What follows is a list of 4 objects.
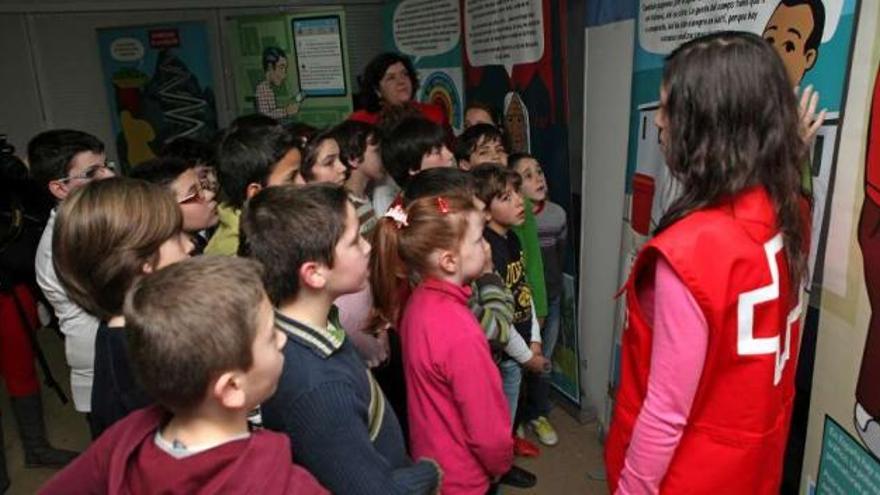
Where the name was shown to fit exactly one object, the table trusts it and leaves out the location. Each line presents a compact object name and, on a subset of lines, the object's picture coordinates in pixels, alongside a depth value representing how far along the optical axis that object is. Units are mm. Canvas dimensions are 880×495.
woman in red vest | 1059
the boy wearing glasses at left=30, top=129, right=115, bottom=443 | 1927
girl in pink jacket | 1477
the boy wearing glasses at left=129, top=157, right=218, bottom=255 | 2188
